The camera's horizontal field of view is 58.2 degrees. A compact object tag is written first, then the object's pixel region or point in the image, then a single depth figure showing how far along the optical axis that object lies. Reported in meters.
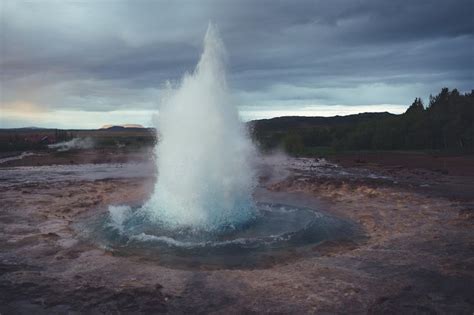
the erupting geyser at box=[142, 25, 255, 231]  11.39
